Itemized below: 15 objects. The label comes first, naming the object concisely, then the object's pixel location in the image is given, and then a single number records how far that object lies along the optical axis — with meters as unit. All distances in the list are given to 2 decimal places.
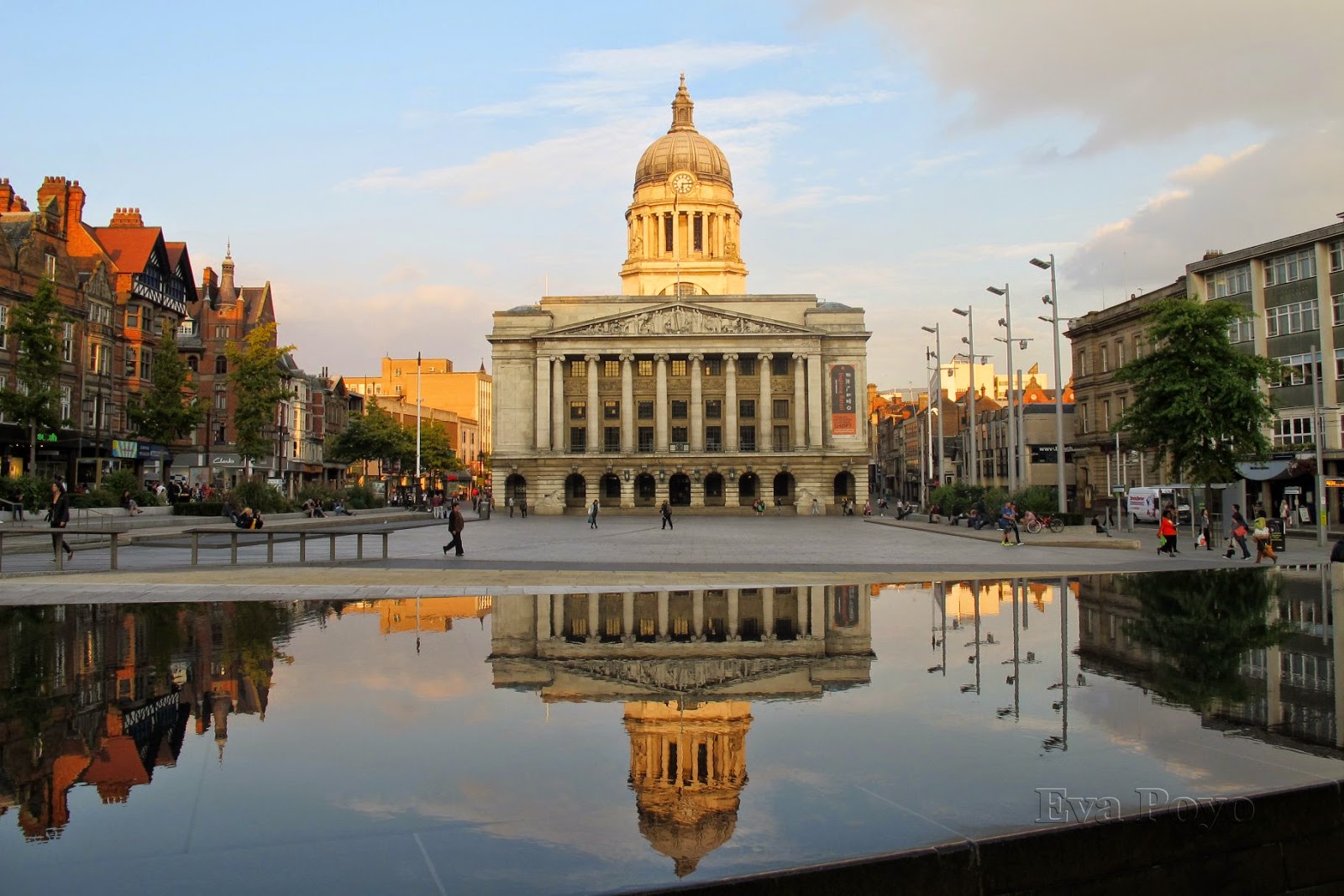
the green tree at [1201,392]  42.91
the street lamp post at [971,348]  63.99
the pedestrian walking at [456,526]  31.16
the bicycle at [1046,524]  45.06
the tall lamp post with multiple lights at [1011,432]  56.72
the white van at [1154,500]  65.06
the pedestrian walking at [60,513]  29.45
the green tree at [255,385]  61.09
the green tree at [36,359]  45.09
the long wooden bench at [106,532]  22.37
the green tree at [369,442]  105.94
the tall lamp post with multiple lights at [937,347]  72.56
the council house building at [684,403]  106.06
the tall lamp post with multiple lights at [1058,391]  48.38
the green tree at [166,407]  56.91
